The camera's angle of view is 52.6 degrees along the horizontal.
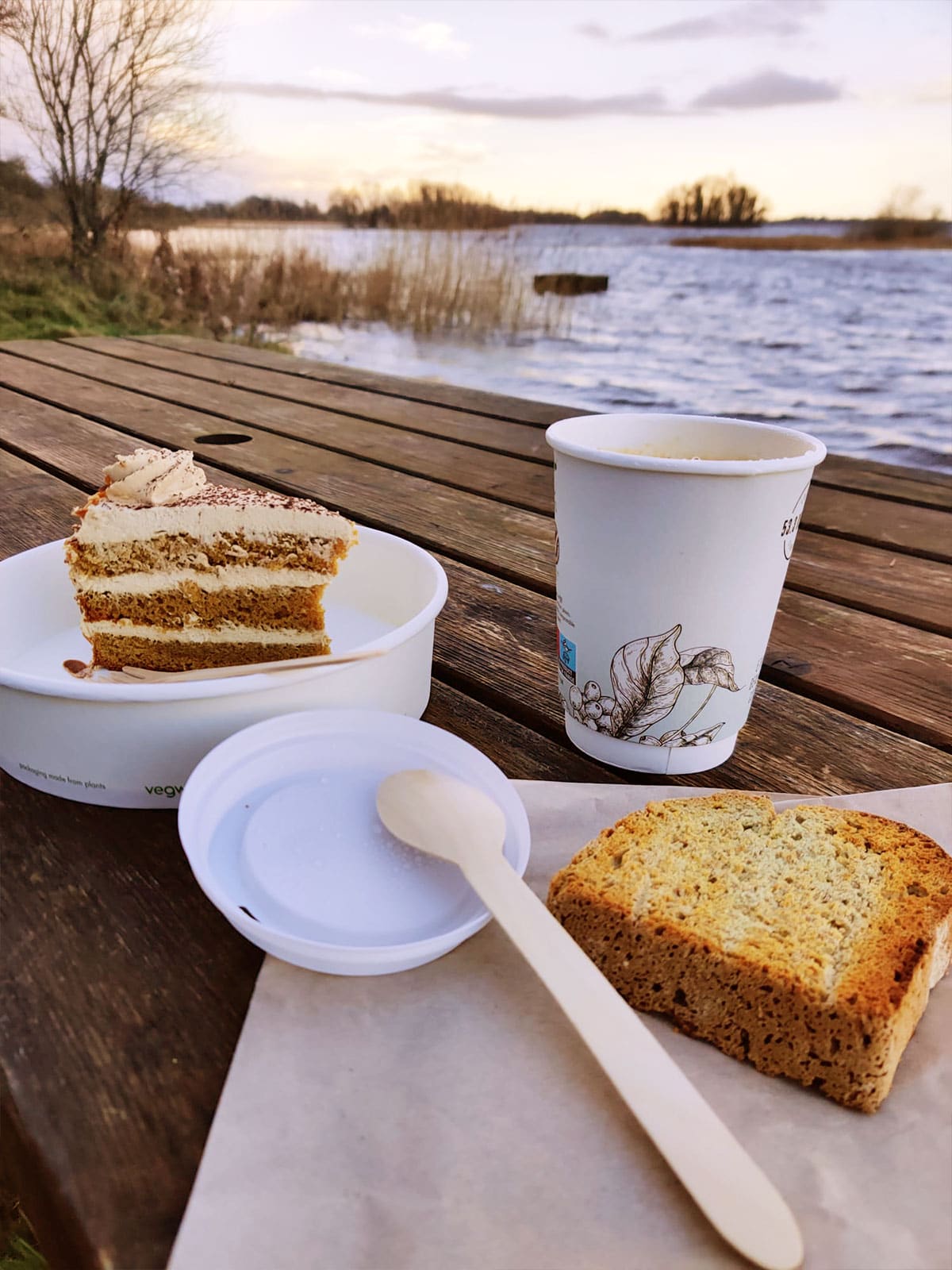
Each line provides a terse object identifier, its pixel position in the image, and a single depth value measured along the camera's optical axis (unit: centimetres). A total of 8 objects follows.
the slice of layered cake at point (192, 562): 38
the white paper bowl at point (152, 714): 28
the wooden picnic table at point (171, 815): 21
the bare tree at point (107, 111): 775
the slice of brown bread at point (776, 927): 22
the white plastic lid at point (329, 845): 23
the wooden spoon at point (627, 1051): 19
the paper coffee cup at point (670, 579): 30
